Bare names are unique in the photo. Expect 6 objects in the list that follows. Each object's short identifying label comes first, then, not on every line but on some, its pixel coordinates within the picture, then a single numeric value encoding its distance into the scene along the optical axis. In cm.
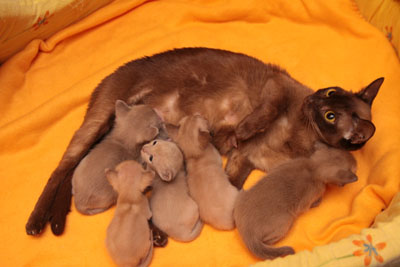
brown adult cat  116
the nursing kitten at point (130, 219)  109
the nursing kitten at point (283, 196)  109
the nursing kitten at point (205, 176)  113
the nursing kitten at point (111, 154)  115
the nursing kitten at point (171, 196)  112
